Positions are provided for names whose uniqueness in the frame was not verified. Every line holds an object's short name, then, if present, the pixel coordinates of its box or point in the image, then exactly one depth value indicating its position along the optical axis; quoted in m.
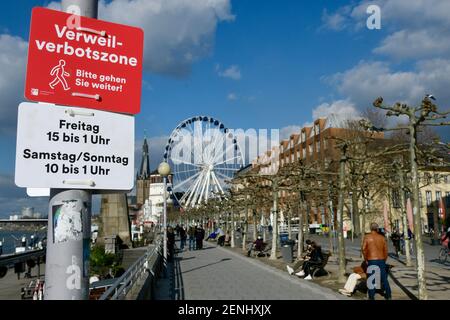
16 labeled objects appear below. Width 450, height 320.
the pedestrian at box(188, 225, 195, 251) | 37.02
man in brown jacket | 10.85
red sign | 3.23
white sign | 3.12
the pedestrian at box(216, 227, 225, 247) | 40.80
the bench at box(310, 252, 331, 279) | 15.85
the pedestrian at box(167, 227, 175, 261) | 26.28
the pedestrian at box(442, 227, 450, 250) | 19.46
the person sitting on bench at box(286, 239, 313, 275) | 16.41
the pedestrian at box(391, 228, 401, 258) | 25.62
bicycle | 22.78
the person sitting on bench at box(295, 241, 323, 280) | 15.88
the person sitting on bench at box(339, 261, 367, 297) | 11.97
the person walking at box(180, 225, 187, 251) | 41.83
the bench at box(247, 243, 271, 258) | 26.67
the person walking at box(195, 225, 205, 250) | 35.94
